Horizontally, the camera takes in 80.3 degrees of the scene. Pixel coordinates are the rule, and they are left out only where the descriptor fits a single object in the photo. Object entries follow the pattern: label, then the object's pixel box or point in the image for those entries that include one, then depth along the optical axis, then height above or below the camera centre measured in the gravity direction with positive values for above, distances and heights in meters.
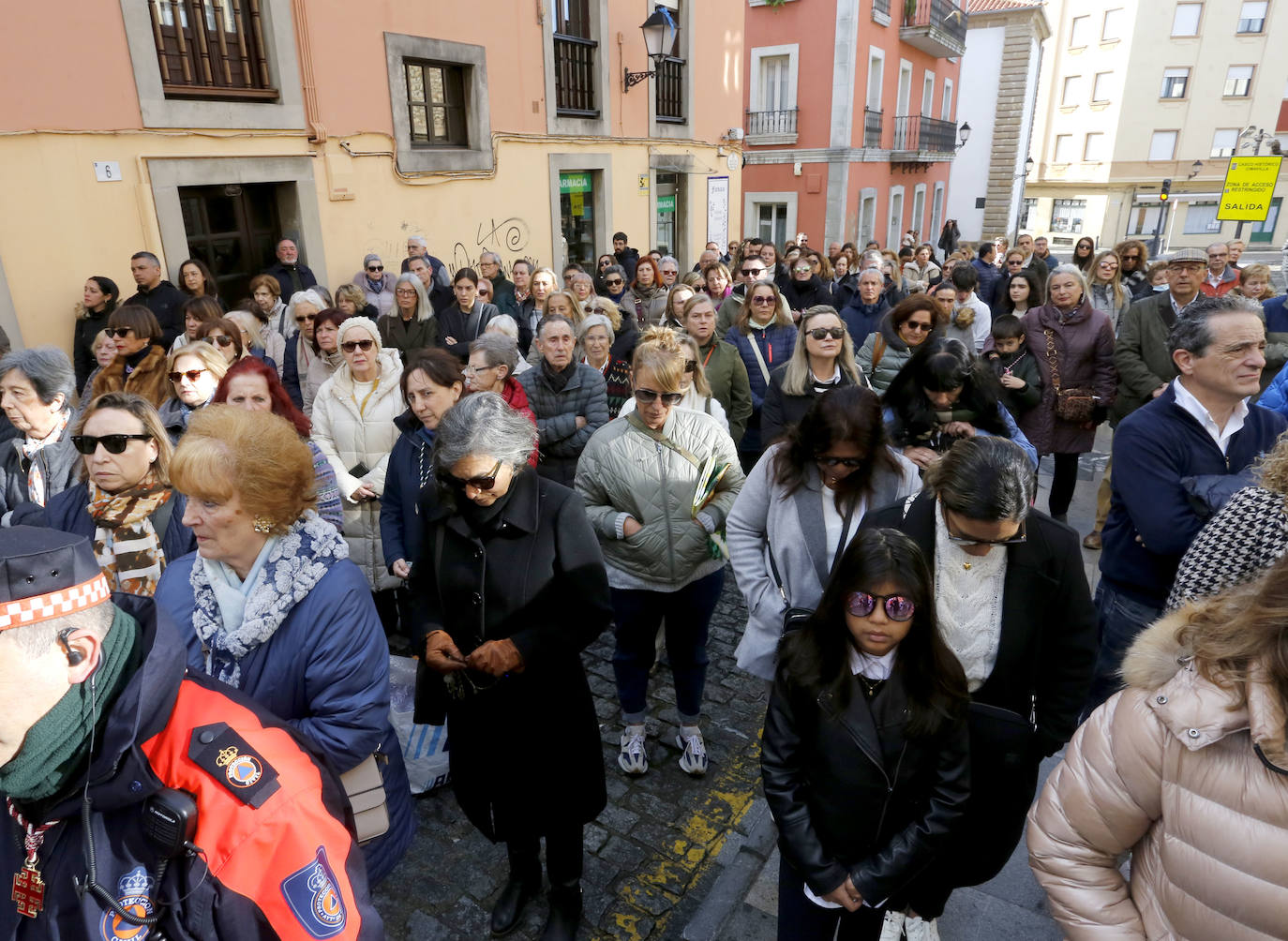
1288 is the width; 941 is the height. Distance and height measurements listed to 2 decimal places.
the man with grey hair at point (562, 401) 4.77 -1.12
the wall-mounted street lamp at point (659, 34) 11.53 +2.64
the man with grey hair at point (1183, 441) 2.66 -0.79
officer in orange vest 1.27 -0.95
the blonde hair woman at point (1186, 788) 1.34 -1.03
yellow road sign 12.29 +0.34
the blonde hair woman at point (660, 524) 3.39 -1.31
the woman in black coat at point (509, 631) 2.44 -1.32
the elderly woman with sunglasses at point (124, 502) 2.81 -1.02
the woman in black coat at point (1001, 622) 2.15 -1.17
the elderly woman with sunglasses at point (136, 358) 4.36 -0.82
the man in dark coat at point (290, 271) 8.17 -0.56
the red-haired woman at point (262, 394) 3.57 -0.80
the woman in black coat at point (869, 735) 2.01 -1.33
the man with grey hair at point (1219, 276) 6.91 -0.55
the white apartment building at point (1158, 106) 38.41 +5.31
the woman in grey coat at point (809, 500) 2.62 -1.00
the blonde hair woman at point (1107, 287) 7.40 -0.70
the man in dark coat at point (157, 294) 6.68 -0.65
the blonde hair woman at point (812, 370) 4.10 -0.82
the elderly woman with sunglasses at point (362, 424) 4.28 -1.11
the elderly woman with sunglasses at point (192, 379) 3.96 -0.80
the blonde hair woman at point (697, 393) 4.47 -1.00
